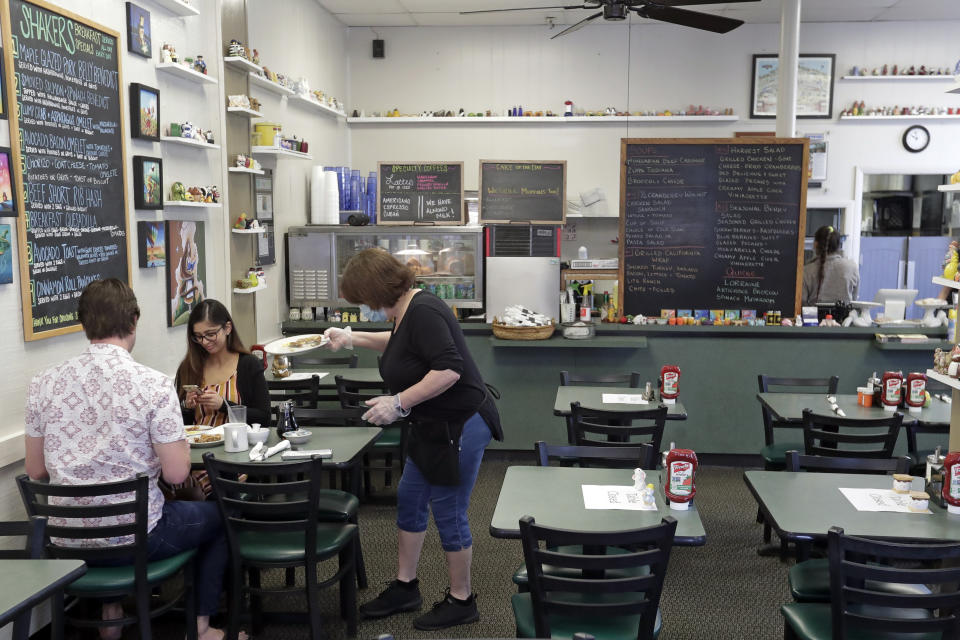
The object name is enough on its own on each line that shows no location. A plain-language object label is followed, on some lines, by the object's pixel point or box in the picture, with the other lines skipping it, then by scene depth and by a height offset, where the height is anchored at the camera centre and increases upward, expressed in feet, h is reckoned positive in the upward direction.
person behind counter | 22.02 -1.11
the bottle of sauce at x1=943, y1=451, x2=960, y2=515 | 8.79 -2.66
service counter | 18.65 -3.02
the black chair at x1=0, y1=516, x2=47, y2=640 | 7.33 -2.92
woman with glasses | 12.07 -2.17
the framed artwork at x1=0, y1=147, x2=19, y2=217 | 9.93 +0.46
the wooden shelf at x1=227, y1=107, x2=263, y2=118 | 16.56 +2.37
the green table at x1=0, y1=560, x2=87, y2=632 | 6.40 -2.90
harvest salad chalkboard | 19.13 +0.20
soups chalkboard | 20.22 +0.98
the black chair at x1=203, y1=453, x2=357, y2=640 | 9.68 -3.77
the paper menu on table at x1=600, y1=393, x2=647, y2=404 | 14.56 -2.98
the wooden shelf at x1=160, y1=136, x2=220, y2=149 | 14.09 +1.51
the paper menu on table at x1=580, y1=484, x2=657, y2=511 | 9.05 -3.00
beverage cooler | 20.17 -0.73
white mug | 10.82 -2.73
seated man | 8.79 -1.96
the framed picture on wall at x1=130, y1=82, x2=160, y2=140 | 13.06 +1.87
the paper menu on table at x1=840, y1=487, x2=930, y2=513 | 9.03 -2.99
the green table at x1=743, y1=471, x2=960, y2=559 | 8.28 -3.00
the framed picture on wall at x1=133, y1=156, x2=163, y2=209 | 13.21 +0.73
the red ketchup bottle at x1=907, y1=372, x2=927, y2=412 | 13.91 -2.66
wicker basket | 18.63 -2.31
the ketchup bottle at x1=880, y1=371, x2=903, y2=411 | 13.97 -2.65
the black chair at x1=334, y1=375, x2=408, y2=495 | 15.38 -3.29
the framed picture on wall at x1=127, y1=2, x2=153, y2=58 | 13.03 +3.15
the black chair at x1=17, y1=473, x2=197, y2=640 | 8.70 -3.38
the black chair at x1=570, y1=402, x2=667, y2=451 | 12.48 -2.96
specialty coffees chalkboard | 20.68 +0.86
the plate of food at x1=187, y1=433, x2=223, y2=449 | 11.14 -2.86
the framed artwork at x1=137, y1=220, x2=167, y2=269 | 13.51 -0.27
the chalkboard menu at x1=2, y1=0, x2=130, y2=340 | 10.44 +0.97
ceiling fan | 17.25 +4.62
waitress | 10.02 -2.21
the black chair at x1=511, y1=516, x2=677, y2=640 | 7.48 -3.24
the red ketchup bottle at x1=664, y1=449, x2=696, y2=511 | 8.89 -2.66
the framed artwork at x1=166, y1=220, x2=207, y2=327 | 14.56 -0.74
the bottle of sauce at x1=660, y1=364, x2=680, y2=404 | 14.44 -2.66
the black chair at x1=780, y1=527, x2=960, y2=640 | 7.16 -3.20
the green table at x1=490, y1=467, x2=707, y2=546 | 8.38 -3.01
